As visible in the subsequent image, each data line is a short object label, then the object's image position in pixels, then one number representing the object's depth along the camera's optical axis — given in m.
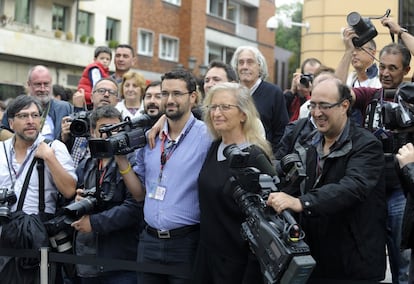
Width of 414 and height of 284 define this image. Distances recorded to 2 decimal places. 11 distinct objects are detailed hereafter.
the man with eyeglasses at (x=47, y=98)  6.78
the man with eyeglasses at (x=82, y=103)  5.74
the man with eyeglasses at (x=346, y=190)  4.03
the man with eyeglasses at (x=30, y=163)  5.21
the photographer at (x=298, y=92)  7.04
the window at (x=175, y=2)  31.29
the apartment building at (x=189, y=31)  29.64
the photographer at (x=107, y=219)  4.94
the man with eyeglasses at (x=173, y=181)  4.52
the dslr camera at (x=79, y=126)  5.10
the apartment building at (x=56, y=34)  23.17
